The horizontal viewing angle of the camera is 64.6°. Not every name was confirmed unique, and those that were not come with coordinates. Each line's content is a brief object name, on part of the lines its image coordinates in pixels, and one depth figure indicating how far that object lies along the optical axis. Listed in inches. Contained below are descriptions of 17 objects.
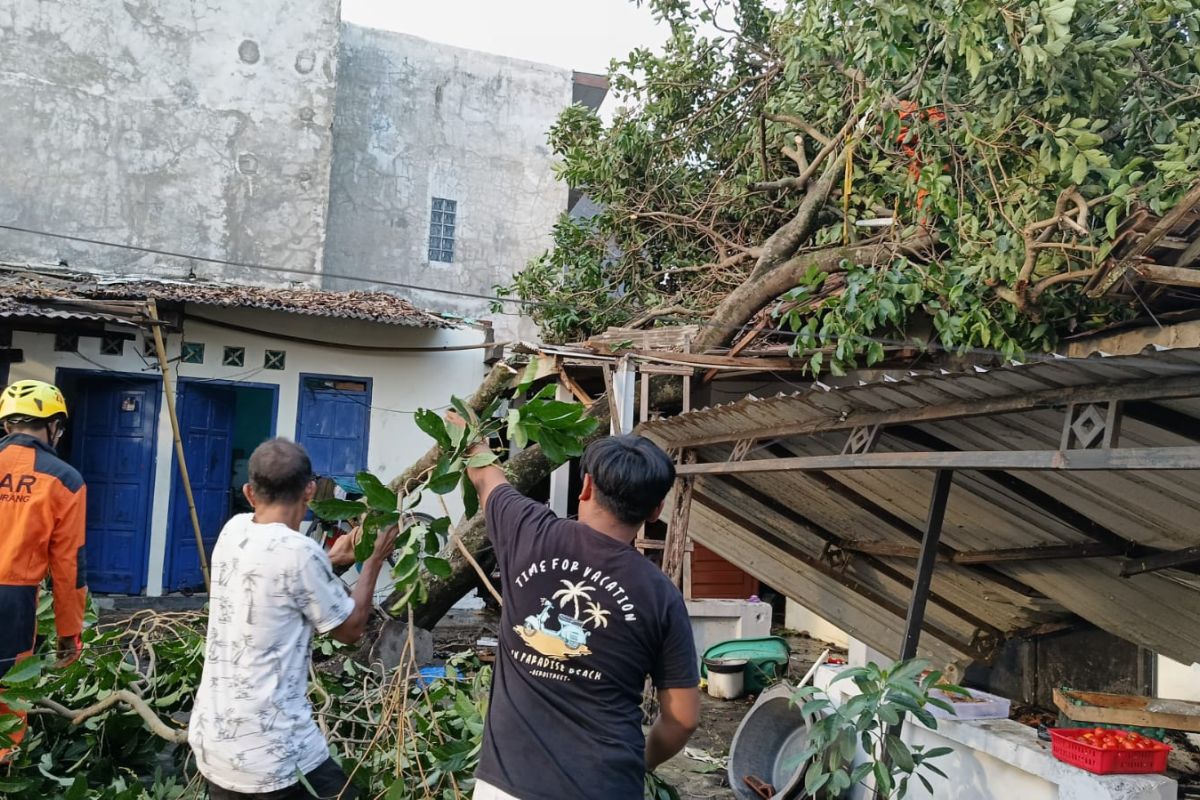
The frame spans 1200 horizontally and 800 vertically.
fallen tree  208.8
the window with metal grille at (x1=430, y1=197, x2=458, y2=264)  611.5
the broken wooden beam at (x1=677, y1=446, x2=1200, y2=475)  97.5
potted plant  142.2
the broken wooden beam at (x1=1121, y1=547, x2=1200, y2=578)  149.2
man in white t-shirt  101.0
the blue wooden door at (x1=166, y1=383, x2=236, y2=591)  435.7
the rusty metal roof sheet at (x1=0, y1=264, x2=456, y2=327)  385.8
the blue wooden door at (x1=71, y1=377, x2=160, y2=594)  424.5
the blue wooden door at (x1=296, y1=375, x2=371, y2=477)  458.9
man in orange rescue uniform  145.1
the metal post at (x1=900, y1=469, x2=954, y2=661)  154.5
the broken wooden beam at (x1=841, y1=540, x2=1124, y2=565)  165.0
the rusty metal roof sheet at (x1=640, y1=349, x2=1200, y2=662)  128.4
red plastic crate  138.6
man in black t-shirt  84.3
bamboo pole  377.9
